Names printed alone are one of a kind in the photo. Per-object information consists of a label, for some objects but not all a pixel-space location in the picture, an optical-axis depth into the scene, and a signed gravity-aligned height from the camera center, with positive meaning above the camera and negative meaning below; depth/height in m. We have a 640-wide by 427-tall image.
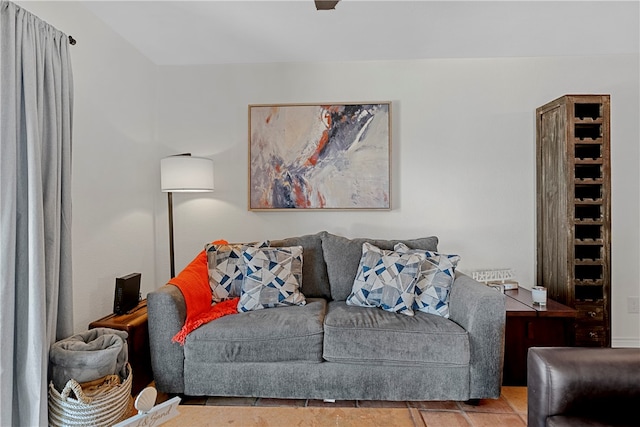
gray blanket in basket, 1.74 -0.70
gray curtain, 1.62 +0.00
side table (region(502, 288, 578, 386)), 2.41 -0.83
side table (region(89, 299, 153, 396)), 2.18 -0.77
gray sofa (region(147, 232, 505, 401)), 2.07 -0.82
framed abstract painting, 3.15 +0.44
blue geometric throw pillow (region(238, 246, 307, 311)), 2.43 -0.46
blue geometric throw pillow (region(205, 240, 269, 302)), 2.58 -0.43
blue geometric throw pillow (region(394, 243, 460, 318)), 2.35 -0.48
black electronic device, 2.37 -0.54
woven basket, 1.68 -0.87
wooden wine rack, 2.70 -0.03
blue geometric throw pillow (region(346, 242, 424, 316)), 2.36 -0.47
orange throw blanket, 2.18 -0.57
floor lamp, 2.85 +0.27
